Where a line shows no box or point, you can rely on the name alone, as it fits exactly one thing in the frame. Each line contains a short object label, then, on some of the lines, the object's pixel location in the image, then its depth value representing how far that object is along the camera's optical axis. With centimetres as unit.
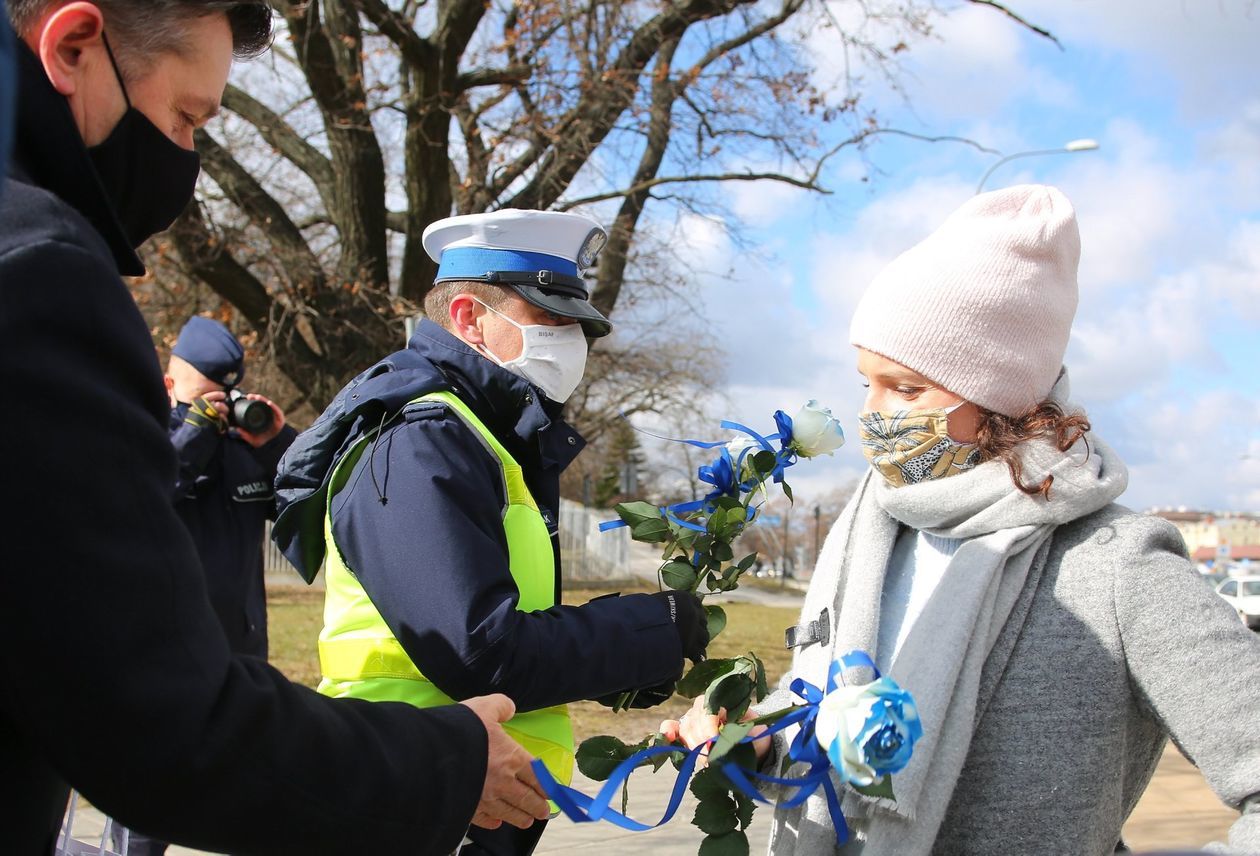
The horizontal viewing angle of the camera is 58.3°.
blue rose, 152
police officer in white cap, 203
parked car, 2472
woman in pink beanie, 175
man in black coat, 109
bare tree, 960
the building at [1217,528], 13116
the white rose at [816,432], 229
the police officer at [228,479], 432
